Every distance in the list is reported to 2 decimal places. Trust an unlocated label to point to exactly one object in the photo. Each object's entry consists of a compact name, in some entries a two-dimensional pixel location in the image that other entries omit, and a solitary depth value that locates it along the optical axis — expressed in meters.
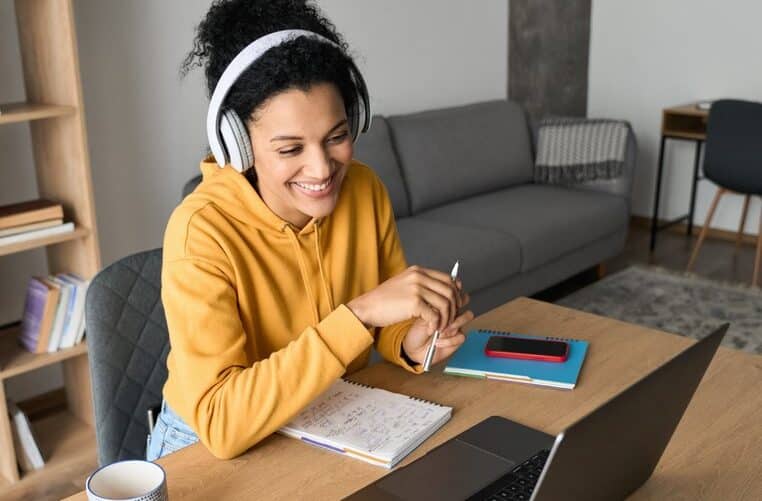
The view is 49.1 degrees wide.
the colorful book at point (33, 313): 2.36
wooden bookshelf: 2.25
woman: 1.11
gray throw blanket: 3.84
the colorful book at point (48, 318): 2.36
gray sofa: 3.15
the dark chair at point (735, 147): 3.54
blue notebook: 1.27
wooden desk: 1.02
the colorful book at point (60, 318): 2.39
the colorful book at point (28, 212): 2.22
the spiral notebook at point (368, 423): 1.08
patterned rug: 3.32
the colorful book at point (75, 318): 2.41
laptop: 0.75
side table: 4.12
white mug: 0.89
